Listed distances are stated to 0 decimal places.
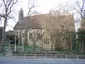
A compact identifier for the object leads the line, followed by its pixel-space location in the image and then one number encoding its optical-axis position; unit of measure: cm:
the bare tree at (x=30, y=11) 2124
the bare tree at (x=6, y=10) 1766
